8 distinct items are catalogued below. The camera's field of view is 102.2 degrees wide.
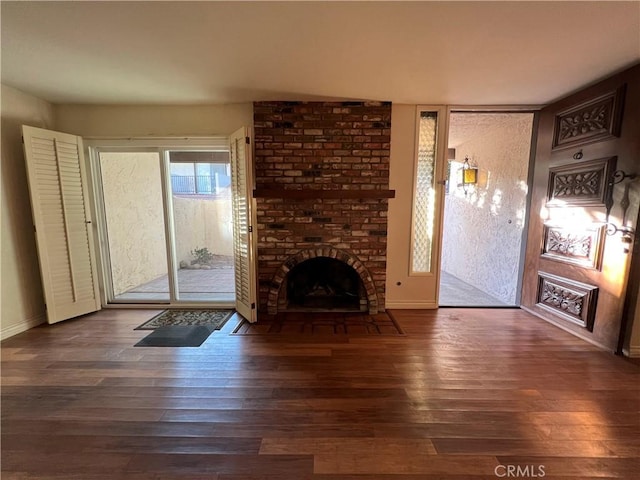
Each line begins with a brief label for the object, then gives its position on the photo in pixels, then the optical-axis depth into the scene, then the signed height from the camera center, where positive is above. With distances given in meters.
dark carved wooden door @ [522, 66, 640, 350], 2.15 +0.03
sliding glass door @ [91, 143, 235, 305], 3.18 -0.17
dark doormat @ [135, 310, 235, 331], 2.79 -1.22
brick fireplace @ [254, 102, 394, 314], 2.89 +0.23
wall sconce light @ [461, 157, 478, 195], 4.33 +0.60
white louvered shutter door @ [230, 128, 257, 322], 2.68 -0.12
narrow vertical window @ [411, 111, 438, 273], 3.07 +0.18
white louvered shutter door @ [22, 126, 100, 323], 2.62 -0.11
